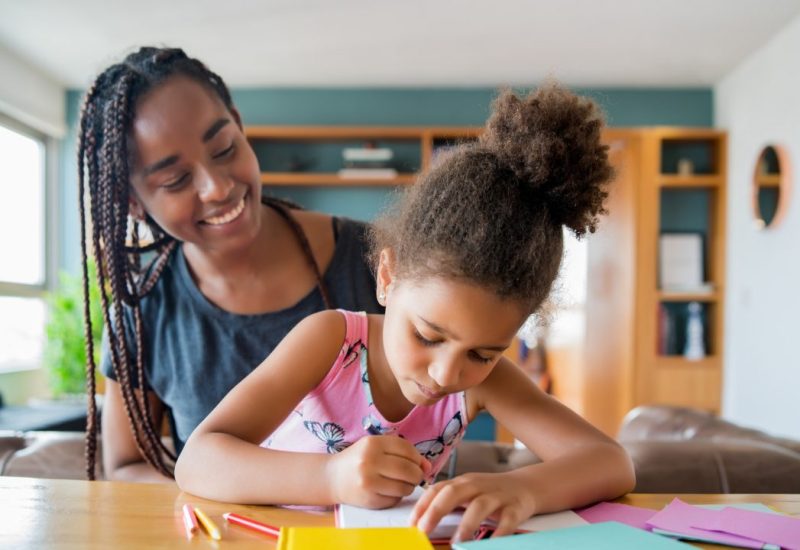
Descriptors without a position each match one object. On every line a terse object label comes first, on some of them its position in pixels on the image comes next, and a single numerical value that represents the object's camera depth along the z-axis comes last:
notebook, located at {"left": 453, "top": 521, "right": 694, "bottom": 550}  0.63
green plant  4.65
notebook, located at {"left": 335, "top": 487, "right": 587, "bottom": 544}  0.69
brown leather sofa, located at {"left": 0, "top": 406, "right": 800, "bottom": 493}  1.39
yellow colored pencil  0.66
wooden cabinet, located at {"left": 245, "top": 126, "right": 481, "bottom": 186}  5.58
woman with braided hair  1.32
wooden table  0.65
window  4.98
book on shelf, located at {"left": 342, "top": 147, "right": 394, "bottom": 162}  5.60
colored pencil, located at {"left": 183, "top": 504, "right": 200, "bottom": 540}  0.67
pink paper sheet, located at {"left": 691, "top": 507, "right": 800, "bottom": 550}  0.68
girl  0.79
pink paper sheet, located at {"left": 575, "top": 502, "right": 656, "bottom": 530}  0.75
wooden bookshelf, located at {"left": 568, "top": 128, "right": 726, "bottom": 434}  5.47
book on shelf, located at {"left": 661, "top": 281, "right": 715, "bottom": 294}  5.51
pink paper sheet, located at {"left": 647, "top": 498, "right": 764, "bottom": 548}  0.68
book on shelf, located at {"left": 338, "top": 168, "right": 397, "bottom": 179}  5.57
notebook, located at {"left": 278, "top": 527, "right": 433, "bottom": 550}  0.60
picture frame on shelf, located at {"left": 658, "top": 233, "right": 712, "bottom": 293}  5.67
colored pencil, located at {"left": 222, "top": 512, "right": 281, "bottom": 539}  0.67
